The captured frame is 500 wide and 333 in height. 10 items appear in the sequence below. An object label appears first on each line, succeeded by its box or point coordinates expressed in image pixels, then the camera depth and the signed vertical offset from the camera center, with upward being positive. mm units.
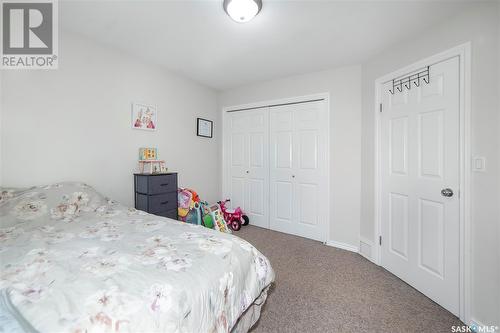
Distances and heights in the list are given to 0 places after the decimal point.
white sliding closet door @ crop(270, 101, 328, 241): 2900 -48
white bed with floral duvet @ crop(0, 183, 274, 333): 709 -471
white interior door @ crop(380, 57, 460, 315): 1631 -158
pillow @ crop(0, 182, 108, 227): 1506 -300
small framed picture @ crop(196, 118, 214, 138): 3411 +663
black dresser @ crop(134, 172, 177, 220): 2326 -328
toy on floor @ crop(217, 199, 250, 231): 3305 -846
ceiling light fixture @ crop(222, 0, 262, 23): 1545 +1220
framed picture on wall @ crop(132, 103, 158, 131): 2510 +627
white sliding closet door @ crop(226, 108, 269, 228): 3408 +64
